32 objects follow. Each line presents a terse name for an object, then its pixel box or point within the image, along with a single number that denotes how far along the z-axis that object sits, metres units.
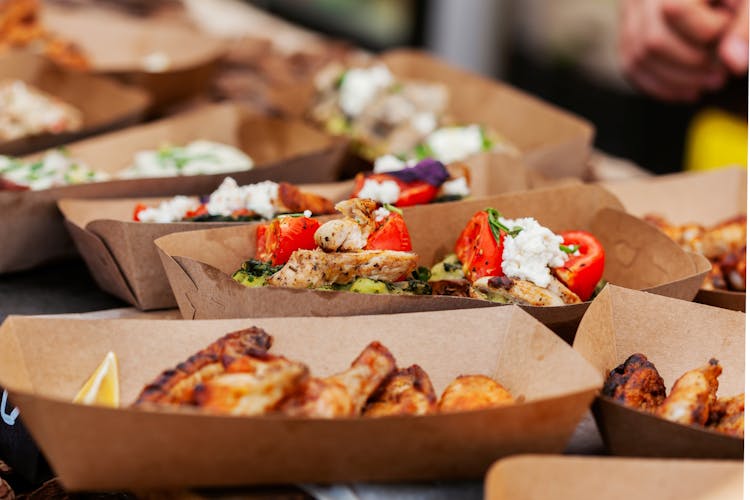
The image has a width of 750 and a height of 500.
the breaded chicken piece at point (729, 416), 1.60
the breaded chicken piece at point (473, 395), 1.59
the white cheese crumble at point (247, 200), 2.38
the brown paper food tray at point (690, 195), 2.98
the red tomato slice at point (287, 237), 2.06
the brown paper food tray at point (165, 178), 2.52
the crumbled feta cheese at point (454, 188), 2.60
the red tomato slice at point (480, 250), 2.08
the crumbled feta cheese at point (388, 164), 2.73
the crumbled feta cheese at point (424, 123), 3.59
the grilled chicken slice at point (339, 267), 1.93
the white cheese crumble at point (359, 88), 3.81
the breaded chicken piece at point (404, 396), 1.57
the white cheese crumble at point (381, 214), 2.10
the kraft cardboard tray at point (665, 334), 1.84
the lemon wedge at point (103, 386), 1.67
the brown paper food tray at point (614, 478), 1.37
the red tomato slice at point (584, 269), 2.12
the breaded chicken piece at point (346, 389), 1.49
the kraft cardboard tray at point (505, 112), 3.24
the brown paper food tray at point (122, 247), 2.23
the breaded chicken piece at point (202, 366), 1.54
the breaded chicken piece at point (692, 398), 1.55
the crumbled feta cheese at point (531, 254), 2.04
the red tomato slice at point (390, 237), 2.05
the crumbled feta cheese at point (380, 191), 2.44
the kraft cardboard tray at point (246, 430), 1.43
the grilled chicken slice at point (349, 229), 1.98
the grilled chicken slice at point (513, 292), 1.96
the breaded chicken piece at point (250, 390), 1.47
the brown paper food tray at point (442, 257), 1.89
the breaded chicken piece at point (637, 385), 1.66
